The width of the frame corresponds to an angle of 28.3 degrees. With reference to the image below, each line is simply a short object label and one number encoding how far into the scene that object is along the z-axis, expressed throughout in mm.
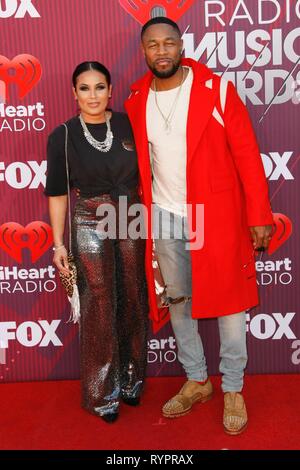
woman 2377
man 2316
